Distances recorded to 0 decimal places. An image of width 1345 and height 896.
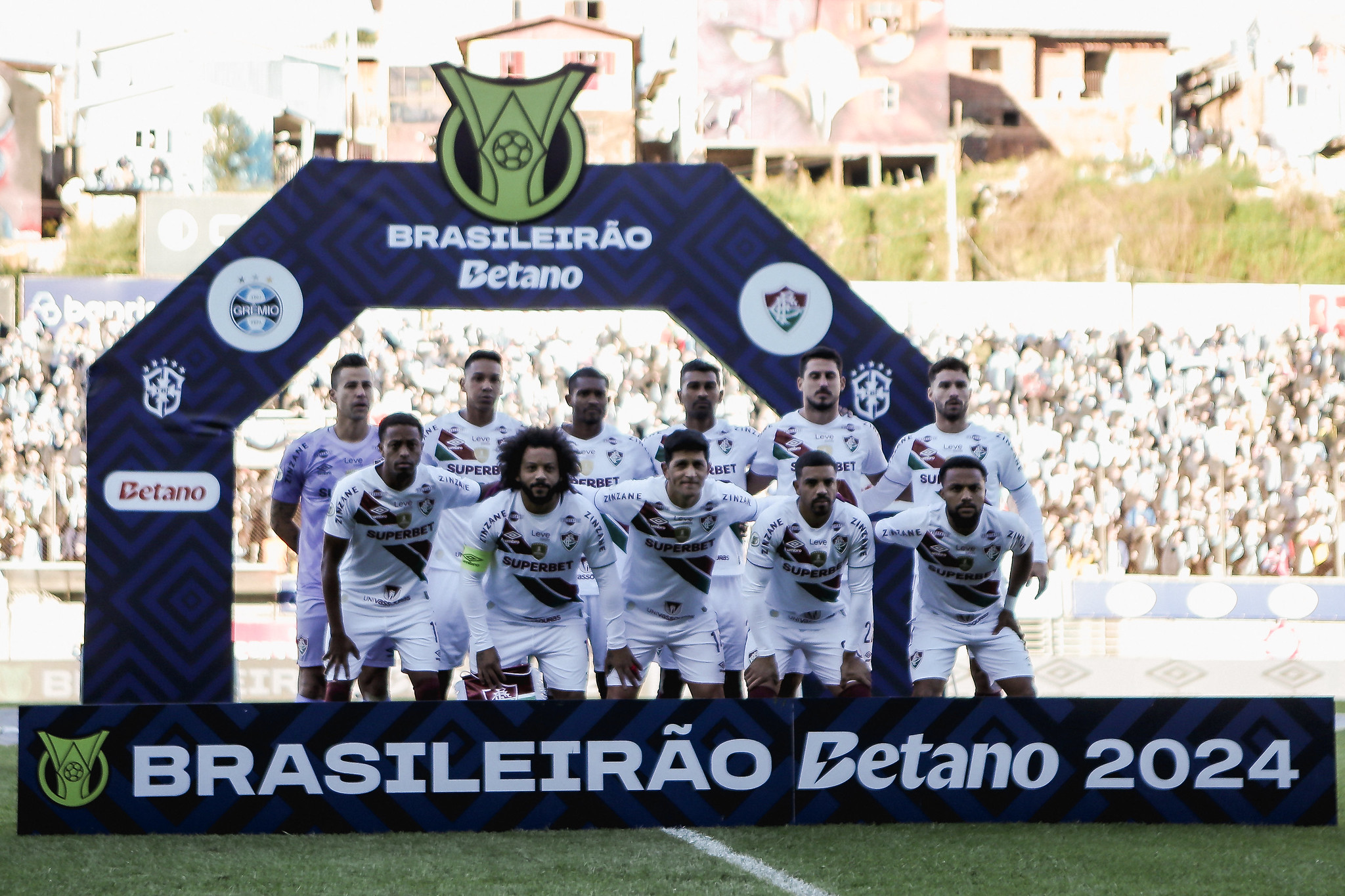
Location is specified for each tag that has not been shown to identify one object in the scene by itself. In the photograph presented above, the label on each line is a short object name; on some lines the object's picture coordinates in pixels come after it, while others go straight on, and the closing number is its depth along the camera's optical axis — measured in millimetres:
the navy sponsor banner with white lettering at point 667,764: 12867
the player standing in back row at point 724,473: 16687
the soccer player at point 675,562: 15016
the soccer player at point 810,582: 15141
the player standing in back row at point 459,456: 17031
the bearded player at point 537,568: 14242
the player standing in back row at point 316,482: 16594
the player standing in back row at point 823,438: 16719
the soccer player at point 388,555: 14750
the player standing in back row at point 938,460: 16906
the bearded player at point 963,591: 15344
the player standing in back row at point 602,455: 16953
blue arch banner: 16609
